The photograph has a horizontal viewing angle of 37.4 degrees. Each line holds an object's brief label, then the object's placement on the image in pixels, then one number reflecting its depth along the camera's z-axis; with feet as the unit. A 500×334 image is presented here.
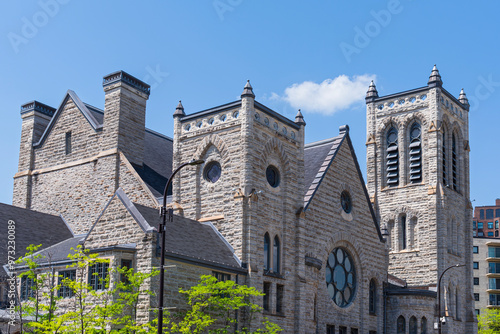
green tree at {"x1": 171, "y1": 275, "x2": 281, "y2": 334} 97.96
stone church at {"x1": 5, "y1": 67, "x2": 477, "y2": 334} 110.42
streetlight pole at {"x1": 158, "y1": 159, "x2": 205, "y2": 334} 73.31
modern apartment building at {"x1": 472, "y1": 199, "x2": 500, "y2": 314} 353.92
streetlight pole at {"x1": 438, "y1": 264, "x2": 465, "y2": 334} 144.23
